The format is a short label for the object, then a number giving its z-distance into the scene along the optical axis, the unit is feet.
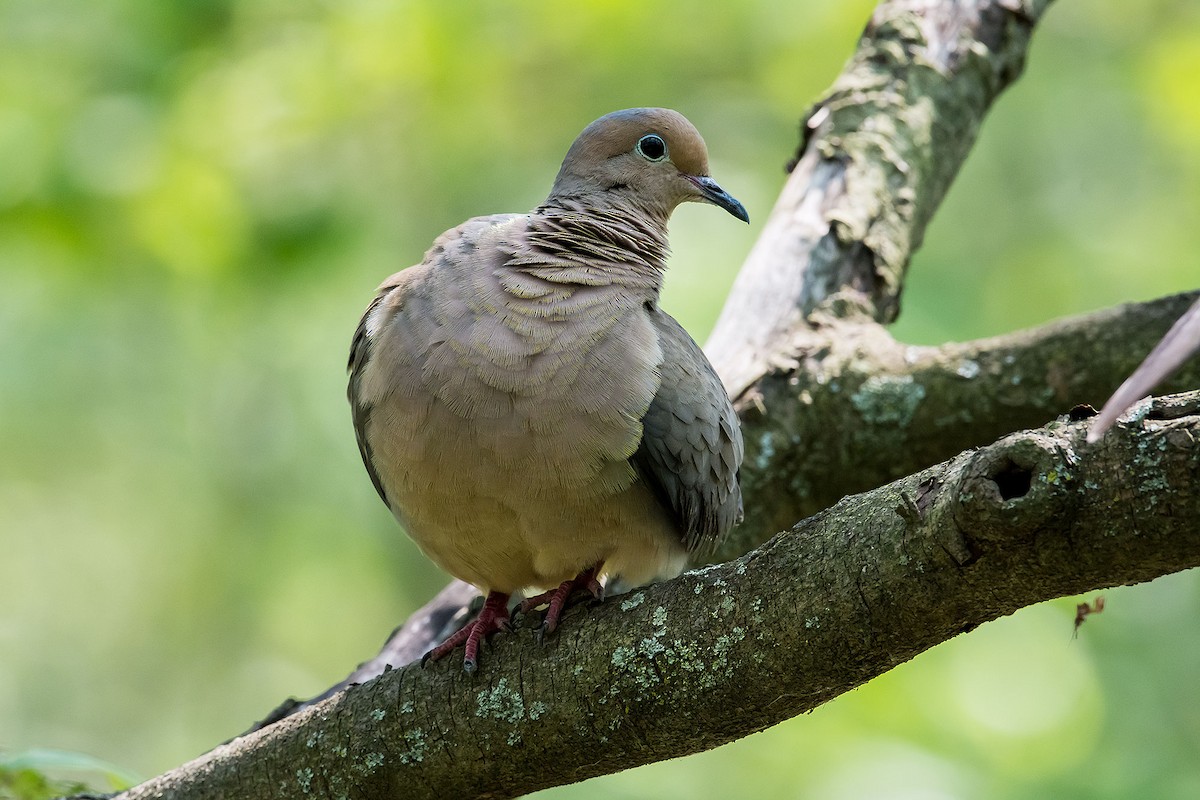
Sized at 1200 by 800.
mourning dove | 18.62
